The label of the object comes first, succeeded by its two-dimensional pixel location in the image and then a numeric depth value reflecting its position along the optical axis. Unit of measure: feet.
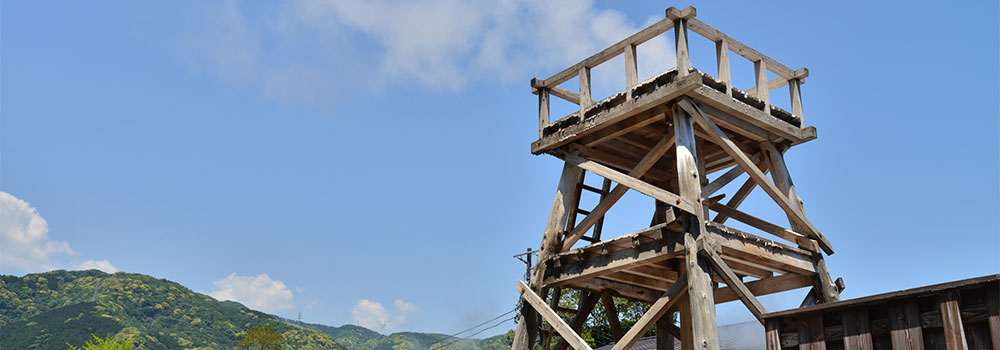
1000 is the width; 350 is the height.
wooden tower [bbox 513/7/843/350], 40.60
